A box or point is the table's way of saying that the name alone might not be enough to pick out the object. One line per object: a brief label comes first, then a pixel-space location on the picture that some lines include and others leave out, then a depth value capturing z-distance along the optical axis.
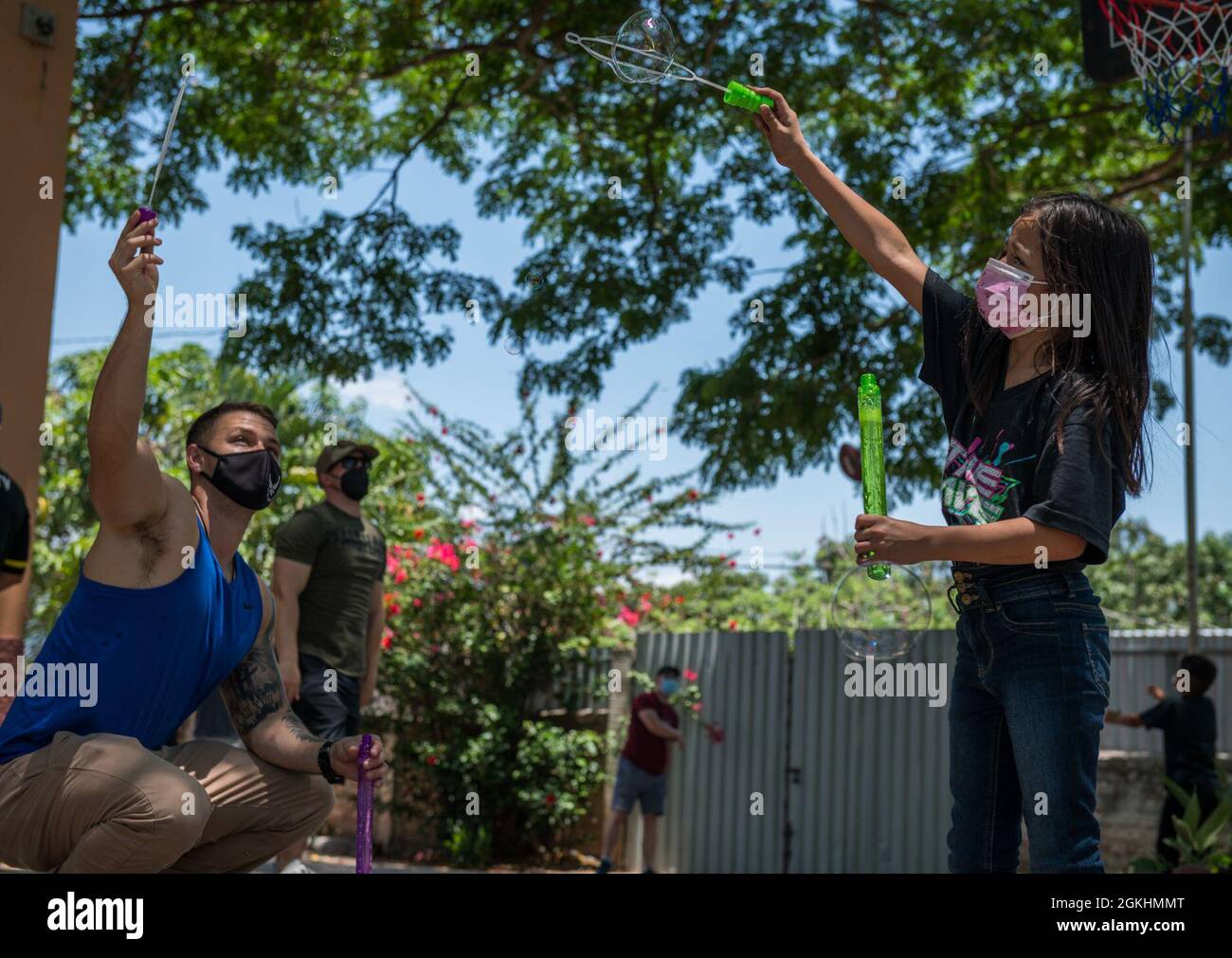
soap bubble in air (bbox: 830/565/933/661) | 4.92
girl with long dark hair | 2.52
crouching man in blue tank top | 2.77
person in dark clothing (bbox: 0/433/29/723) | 3.03
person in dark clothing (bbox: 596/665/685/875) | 9.20
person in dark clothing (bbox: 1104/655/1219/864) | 8.17
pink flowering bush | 9.93
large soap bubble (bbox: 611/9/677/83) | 4.12
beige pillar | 5.13
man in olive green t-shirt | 5.61
